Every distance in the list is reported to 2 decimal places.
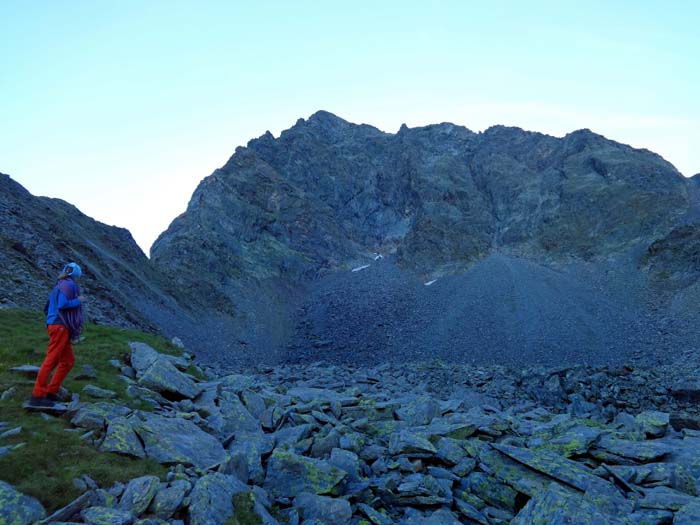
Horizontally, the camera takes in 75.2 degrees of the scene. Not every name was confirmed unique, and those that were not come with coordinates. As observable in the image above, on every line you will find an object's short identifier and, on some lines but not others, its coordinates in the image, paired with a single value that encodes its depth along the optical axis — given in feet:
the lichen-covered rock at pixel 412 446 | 45.39
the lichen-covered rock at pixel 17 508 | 23.45
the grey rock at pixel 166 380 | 48.44
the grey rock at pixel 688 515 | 32.96
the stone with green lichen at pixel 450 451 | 45.29
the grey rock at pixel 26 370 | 41.24
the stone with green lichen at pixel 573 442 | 48.34
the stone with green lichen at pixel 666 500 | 36.09
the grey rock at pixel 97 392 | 41.09
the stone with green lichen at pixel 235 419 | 44.80
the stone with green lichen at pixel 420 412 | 57.67
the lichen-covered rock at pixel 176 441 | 34.06
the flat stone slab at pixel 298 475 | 36.35
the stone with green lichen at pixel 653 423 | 61.46
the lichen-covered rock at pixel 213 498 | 27.89
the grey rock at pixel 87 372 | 44.39
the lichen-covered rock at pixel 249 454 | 34.88
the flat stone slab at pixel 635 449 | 47.11
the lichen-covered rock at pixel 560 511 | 31.01
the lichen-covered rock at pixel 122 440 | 32.45
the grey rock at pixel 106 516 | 24.77
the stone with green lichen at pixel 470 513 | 37.37
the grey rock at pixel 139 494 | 27.12
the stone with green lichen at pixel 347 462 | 39.58
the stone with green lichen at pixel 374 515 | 34.19
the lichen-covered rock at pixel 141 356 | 52.54
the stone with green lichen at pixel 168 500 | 27.43
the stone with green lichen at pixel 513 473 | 41.09
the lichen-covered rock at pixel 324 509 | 33.09
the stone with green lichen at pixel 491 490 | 41.14
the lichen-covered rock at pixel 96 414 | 34.45
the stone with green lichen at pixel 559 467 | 40.58
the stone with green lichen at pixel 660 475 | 40.88
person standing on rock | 36.17
